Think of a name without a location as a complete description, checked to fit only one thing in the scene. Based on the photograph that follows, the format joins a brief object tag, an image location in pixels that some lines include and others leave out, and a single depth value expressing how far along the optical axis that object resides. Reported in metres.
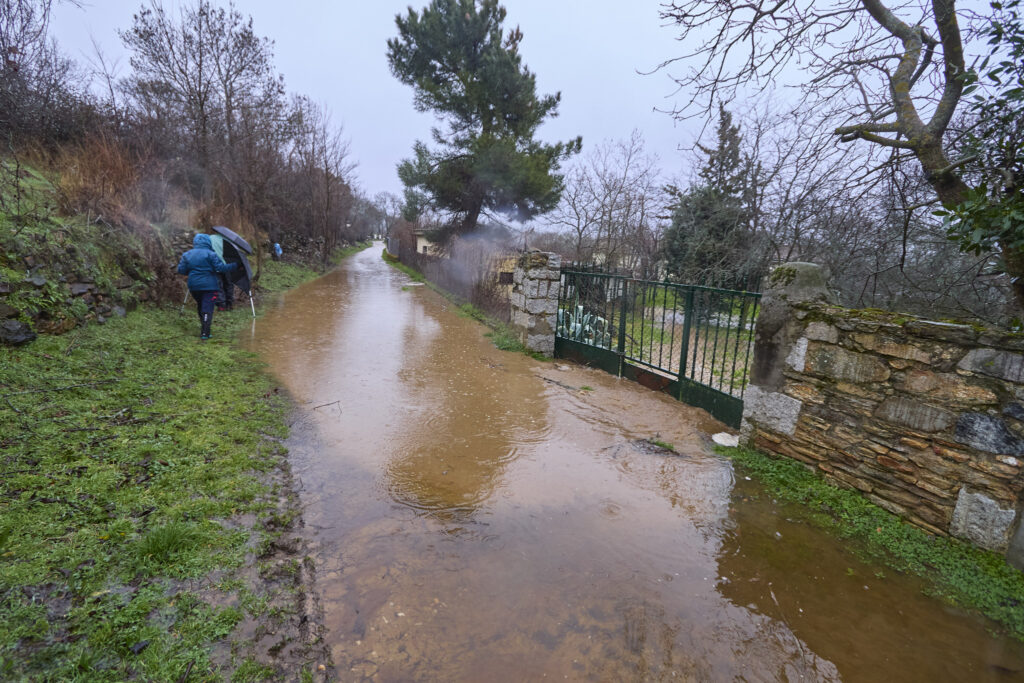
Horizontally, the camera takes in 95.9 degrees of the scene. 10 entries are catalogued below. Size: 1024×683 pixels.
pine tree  16.45
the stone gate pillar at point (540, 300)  8.41
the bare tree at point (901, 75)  4.16
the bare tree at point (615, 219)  14.15
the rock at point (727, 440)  4.93
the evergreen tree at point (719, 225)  9.89
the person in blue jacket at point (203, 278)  7.68
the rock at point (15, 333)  4.73
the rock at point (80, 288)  6.14
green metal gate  5.50
